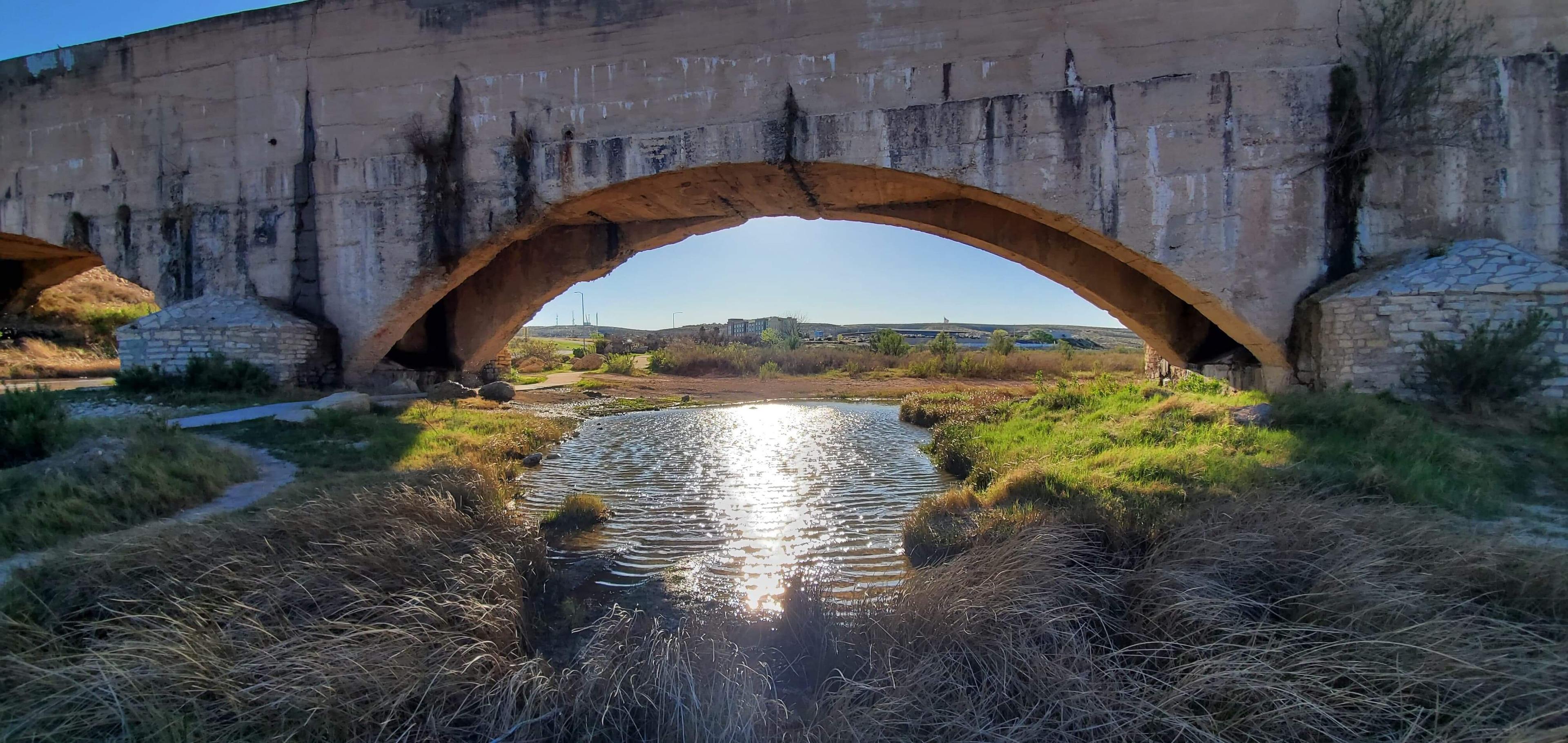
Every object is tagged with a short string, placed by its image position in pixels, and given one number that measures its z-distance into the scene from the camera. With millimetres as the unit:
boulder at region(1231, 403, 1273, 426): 7637
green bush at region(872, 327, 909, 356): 33219
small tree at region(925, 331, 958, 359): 30281
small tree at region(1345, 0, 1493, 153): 7918
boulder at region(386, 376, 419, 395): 11992
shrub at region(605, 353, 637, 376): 28016
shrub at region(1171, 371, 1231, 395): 10094
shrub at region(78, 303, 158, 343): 19703
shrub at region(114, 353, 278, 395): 10672
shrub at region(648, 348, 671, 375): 29078
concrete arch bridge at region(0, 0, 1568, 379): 8430
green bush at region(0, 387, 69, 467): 6414
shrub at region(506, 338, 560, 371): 29984
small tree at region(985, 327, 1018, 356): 30391
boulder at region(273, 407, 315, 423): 8953
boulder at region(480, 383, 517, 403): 15156
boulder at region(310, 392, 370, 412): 9406
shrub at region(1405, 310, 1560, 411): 6938
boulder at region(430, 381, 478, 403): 13008
